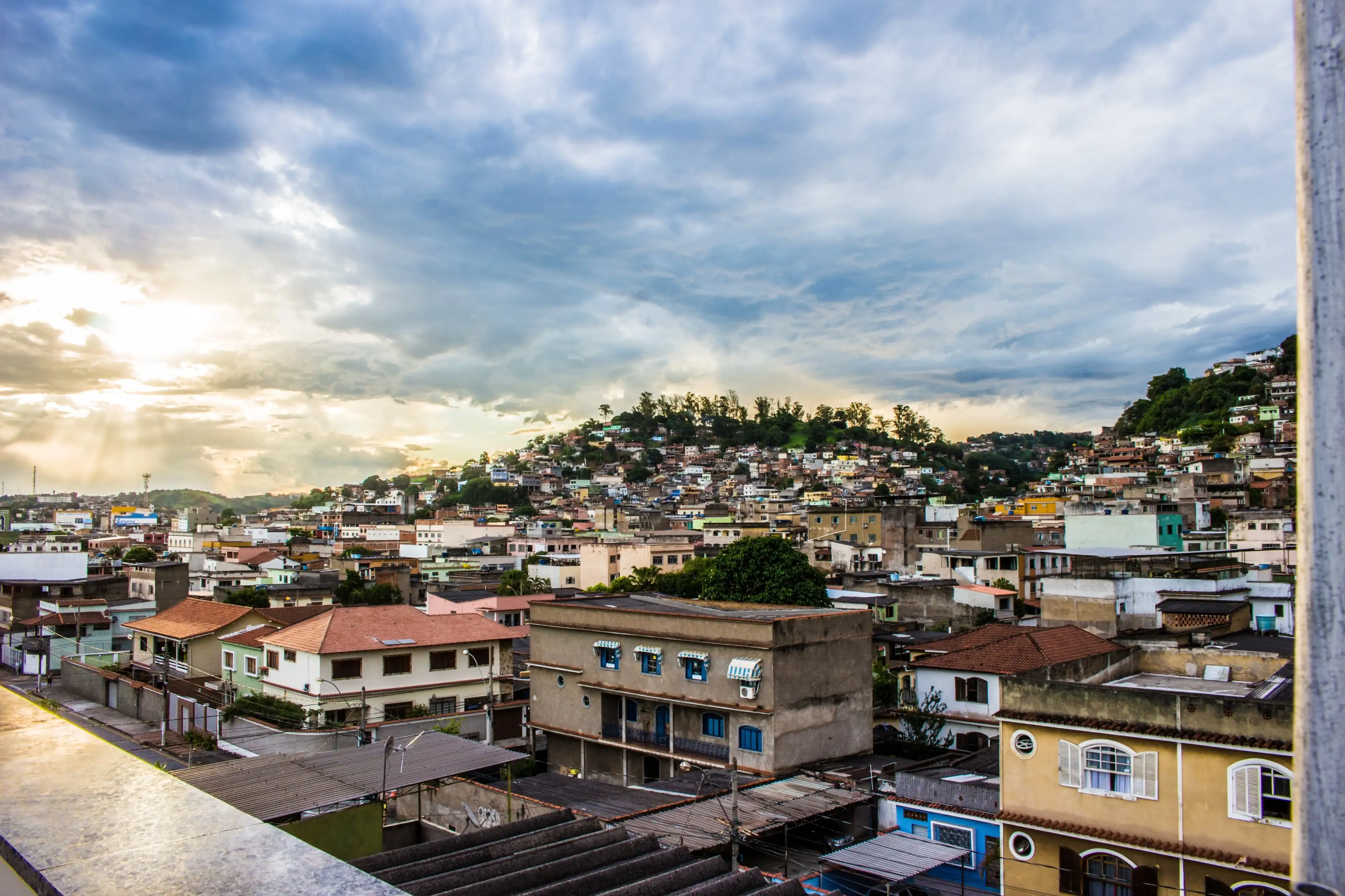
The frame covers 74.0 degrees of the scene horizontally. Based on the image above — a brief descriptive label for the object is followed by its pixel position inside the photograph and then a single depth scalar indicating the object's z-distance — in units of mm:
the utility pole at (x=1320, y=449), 2717
